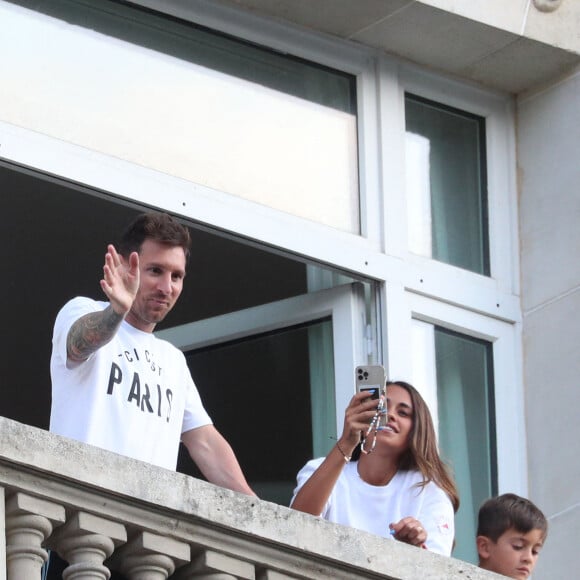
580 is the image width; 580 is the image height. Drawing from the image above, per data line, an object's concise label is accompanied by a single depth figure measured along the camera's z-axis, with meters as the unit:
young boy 16.48
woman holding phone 16.25
